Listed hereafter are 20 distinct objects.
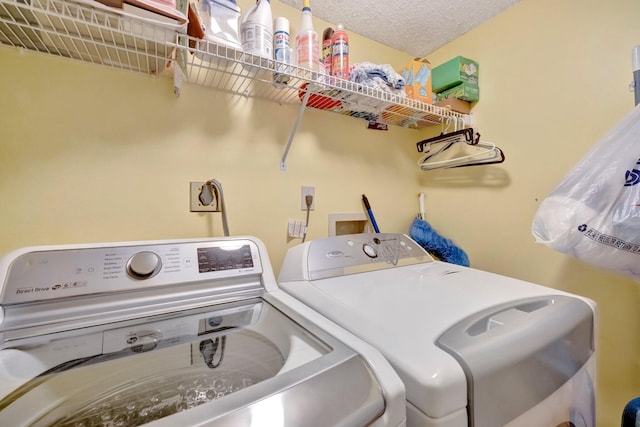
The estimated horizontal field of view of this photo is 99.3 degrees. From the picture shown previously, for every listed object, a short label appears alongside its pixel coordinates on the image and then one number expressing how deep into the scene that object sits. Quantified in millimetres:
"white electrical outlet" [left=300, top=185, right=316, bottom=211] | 1371
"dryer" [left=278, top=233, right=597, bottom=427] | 500
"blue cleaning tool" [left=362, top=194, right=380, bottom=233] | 1505
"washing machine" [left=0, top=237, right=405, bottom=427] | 417
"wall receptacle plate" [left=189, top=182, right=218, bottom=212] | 1122
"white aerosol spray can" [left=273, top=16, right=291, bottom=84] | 1011
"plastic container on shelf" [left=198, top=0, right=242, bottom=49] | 897
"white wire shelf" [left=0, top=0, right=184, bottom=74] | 717
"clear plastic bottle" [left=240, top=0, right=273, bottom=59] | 950
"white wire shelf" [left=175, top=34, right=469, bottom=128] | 934
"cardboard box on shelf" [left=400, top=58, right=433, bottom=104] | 1413
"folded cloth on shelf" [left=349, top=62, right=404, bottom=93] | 1221
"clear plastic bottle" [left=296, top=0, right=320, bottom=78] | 1063
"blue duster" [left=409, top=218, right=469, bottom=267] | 1495
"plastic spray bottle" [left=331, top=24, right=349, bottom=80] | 1167
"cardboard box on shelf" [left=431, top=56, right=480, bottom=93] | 1423
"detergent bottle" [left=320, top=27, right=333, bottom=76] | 1197
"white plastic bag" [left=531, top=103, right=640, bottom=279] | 778
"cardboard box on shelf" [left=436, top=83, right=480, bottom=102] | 1446
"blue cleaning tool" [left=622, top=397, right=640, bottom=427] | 753
